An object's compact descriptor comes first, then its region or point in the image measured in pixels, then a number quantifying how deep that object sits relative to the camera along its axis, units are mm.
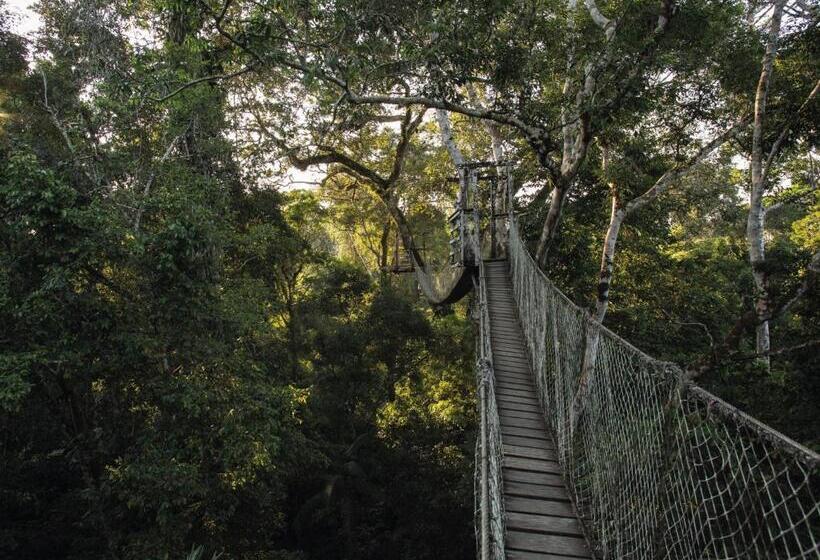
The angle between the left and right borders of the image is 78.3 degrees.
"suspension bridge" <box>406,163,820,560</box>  1382
